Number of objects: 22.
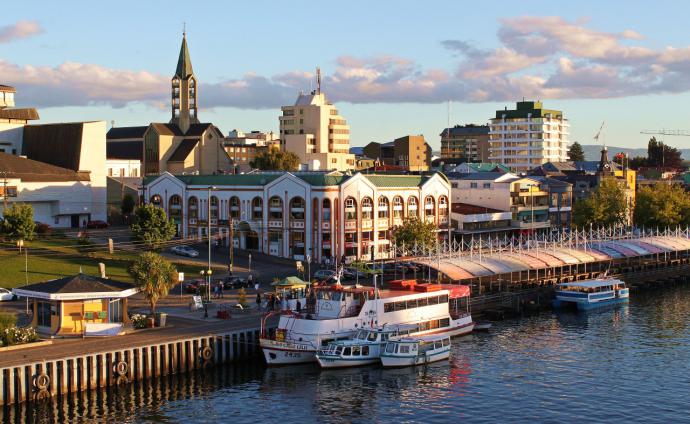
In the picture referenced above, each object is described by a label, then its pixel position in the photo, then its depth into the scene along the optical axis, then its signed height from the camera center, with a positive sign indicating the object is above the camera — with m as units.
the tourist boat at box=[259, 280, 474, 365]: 75.00 -8.69
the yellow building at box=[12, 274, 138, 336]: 73.75 -7.17
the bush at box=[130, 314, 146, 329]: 77.38 -8.88
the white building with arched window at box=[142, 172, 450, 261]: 125.06 +1.44
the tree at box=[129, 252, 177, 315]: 79.69 -5.15
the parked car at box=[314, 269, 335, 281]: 107.63 -6.82
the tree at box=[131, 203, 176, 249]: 119.56 -1.15
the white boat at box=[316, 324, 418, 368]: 73.00 -10.84
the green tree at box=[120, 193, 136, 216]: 157.62 +2.17
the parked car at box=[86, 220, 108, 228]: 144.38 -1.05
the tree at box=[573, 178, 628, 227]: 162.75 +1.55
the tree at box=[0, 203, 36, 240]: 114.31 -0.71
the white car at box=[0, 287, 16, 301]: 89.31 -7.69
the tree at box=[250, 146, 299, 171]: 193.00 +12.16
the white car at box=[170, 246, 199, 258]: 119.97 -4.49
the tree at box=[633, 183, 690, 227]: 170.62 +1.60
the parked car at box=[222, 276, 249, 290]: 100.50 -7.34
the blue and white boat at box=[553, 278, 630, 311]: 105.62 -9.06
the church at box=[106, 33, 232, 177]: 197.25 +12.93
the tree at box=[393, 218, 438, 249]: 122.75 -2.28
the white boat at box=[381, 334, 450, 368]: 74.25 -11.14
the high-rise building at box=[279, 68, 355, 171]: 156.88 +9.06
